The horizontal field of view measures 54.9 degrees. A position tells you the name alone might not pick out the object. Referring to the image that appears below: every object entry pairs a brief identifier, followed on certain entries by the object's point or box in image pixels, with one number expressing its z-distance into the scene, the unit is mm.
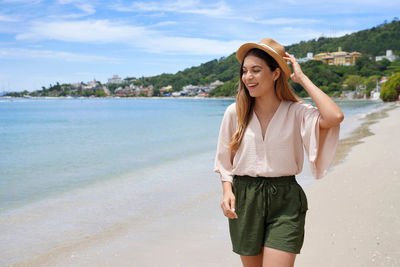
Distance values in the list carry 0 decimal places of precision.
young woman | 2072
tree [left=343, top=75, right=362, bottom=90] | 109062
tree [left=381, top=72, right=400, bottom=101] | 58881
